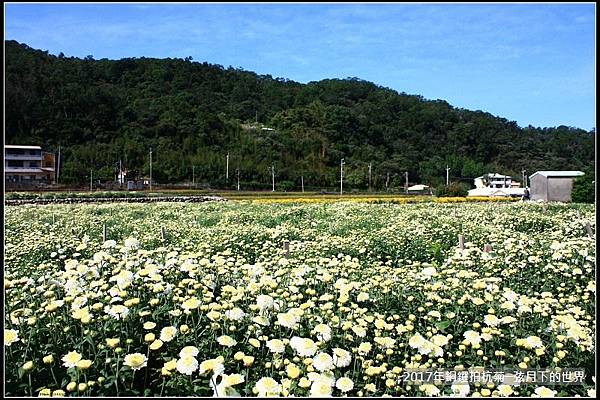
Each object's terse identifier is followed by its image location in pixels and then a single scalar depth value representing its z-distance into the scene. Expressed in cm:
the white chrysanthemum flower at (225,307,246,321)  330
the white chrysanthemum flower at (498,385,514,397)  279
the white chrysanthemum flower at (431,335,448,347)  326
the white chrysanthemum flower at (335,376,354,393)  272
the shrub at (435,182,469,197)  4597
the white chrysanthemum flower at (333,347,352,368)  295
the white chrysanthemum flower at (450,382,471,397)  281
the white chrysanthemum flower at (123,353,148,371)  275
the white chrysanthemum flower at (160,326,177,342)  302
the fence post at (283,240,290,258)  645
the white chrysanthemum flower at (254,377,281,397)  264
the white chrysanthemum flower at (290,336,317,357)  297
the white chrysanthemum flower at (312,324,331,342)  318
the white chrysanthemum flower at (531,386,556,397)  283
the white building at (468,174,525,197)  7794
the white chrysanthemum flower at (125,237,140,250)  506
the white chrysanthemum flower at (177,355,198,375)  274
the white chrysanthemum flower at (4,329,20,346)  295
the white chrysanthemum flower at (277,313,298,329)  324
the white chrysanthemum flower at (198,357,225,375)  272
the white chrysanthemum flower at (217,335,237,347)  298
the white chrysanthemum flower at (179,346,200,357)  284
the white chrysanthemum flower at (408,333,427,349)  320
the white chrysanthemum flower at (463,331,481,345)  326
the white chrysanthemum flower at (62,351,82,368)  271
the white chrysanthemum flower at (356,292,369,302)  384
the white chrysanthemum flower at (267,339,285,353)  299
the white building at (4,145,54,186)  6372
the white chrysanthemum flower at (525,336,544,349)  322
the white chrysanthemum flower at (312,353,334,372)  285
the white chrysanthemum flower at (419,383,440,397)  281
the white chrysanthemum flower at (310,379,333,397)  263
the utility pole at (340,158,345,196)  7004
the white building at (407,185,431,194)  6553
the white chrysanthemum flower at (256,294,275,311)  347
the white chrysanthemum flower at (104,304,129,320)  322
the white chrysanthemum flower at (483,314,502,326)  352
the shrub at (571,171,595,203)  2953
